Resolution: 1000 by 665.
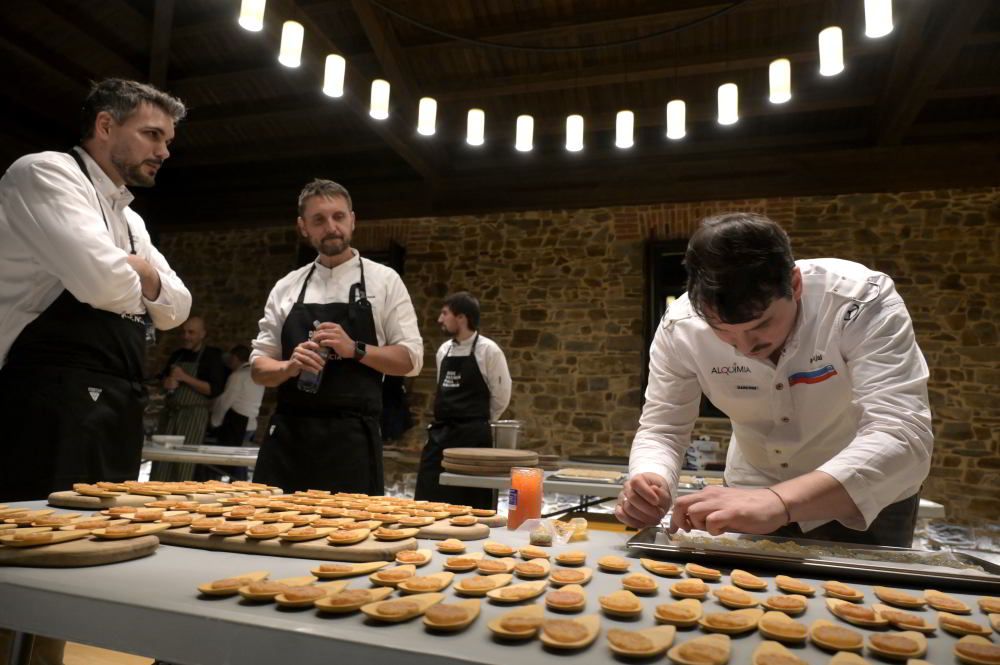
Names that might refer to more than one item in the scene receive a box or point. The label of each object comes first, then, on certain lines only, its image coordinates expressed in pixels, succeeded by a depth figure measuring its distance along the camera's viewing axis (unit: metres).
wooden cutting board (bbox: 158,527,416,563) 0.90
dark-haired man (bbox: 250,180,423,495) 2.01
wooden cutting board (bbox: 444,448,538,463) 2.53
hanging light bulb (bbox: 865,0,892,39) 2.81
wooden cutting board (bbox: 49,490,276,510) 1.21
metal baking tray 0.86
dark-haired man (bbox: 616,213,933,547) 1.09
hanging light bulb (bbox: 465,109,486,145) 4.35
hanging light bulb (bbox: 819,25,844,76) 3.28
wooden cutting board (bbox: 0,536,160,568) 0.77
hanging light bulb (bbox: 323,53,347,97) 3.87
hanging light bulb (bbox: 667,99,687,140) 4.12
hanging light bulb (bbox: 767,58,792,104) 3.64
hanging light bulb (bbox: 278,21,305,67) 3.53
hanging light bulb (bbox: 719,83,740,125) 3.89
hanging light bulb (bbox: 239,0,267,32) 3.16
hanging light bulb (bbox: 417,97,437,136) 4.26
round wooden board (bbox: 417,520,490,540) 1.09
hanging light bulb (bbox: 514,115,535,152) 4.41
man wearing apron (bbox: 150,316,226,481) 5.06
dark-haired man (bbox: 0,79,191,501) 1.46
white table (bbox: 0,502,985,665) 0.57
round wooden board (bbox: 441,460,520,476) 2.56
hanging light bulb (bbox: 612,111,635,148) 4.40
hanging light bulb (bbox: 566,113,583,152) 4.36
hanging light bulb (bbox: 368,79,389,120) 4.18
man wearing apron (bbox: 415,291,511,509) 4.13
